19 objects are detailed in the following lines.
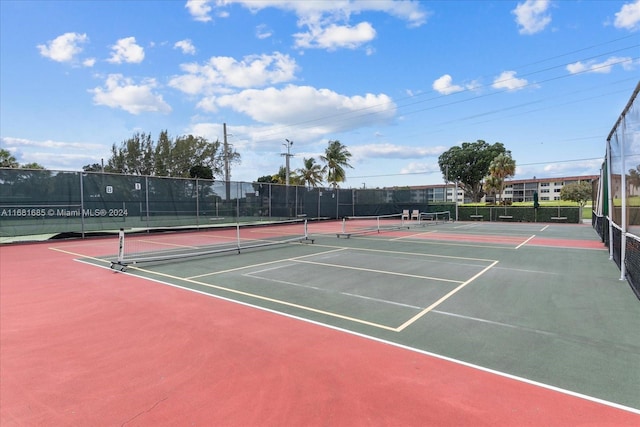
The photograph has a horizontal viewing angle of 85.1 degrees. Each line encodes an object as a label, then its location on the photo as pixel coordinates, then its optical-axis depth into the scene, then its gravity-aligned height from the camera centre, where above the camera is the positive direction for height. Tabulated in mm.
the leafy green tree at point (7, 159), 44856 +6743
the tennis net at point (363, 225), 21730 -1772
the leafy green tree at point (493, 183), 52125 +2499
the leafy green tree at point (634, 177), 6238 +383
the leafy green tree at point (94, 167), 66525 +8174
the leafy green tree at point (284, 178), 49991 +4021
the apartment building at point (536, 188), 108556 +3619
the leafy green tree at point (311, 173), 48125 +4206
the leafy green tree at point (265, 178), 75094 +5741
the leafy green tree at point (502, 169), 51812 +4500
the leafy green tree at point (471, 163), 68188 +7588
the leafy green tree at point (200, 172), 44581 +4388
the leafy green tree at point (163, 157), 52375 +7514
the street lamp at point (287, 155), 46325 +6653
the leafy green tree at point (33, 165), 50478 +6558
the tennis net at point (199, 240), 11543 -1611
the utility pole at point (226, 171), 23370 +3432
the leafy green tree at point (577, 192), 68612 +1270
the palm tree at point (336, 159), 45250 +5727
